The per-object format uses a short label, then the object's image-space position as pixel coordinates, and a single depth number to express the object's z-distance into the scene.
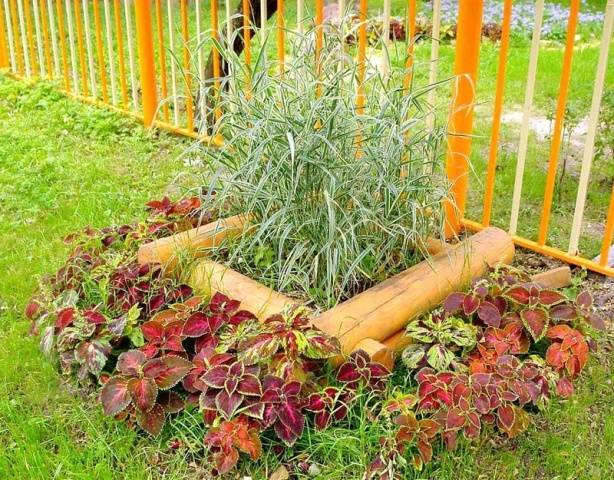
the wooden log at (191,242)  3.00
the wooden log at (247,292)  2.48
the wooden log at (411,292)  2.52
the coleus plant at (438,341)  2.49
